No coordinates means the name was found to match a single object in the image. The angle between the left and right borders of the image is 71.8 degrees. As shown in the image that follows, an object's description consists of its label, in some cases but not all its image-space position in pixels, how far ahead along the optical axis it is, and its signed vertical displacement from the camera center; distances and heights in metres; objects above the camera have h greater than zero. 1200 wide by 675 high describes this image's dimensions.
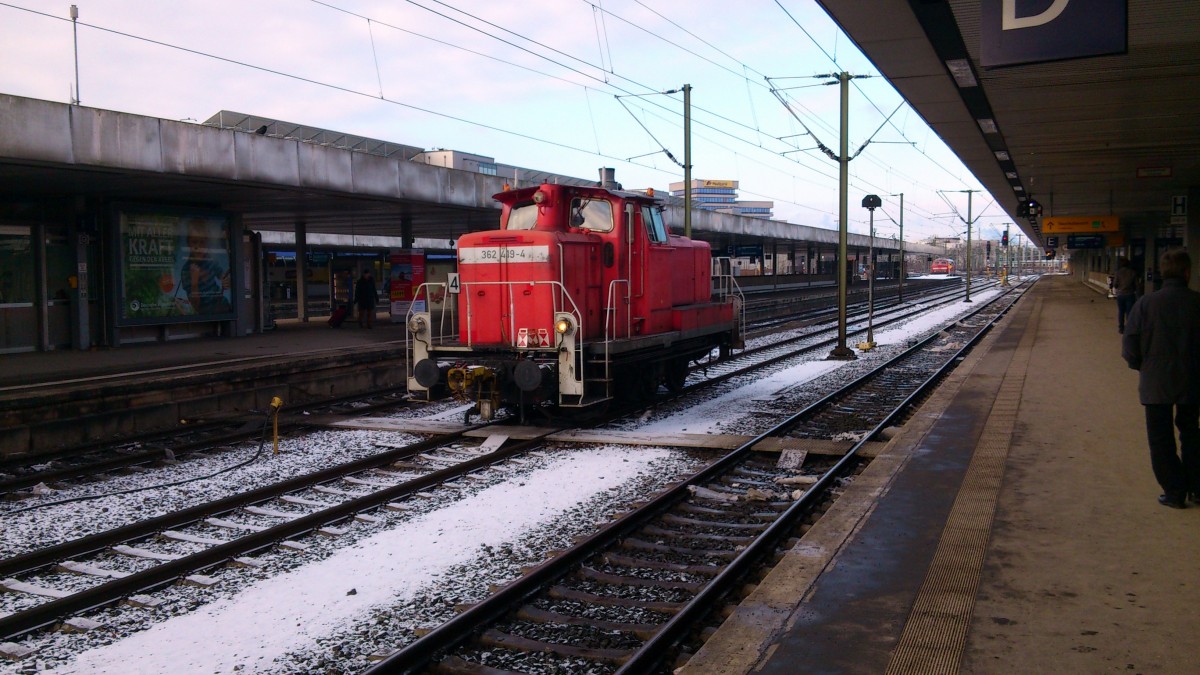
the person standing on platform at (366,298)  22.52 -0.17
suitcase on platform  23.20 -0.70
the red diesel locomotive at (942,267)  101.38 +2.56
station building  12.28 +1.75
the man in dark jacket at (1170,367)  5.65 -0.56
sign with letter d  5.79 +1.85
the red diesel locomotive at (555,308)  9.80 -0.23
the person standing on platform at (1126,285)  18.64 +0.03
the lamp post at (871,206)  19.27 +1.89
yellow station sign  31.44 +2.41
